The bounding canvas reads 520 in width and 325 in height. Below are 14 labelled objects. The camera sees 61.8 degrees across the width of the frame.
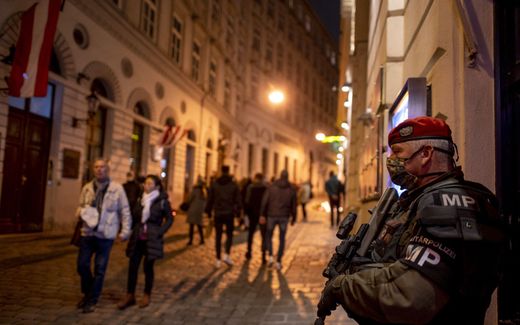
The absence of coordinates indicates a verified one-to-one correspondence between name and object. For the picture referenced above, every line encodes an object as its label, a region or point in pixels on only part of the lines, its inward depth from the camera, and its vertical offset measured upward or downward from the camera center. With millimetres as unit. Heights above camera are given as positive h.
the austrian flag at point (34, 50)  8977 +2841
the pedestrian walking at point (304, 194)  18422 +165
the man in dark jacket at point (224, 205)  8414 -202
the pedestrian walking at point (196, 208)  10797 -375
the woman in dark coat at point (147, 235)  5527 -565
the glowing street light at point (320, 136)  18969 +2717
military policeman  1573 -231
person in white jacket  5305 -430
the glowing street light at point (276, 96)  24275 +5653
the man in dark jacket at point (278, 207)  8492 -204
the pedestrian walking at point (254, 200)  9531 -96
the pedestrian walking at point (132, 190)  9169 +15
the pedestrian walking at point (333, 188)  15188 +377
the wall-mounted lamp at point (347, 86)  16561 +4392
